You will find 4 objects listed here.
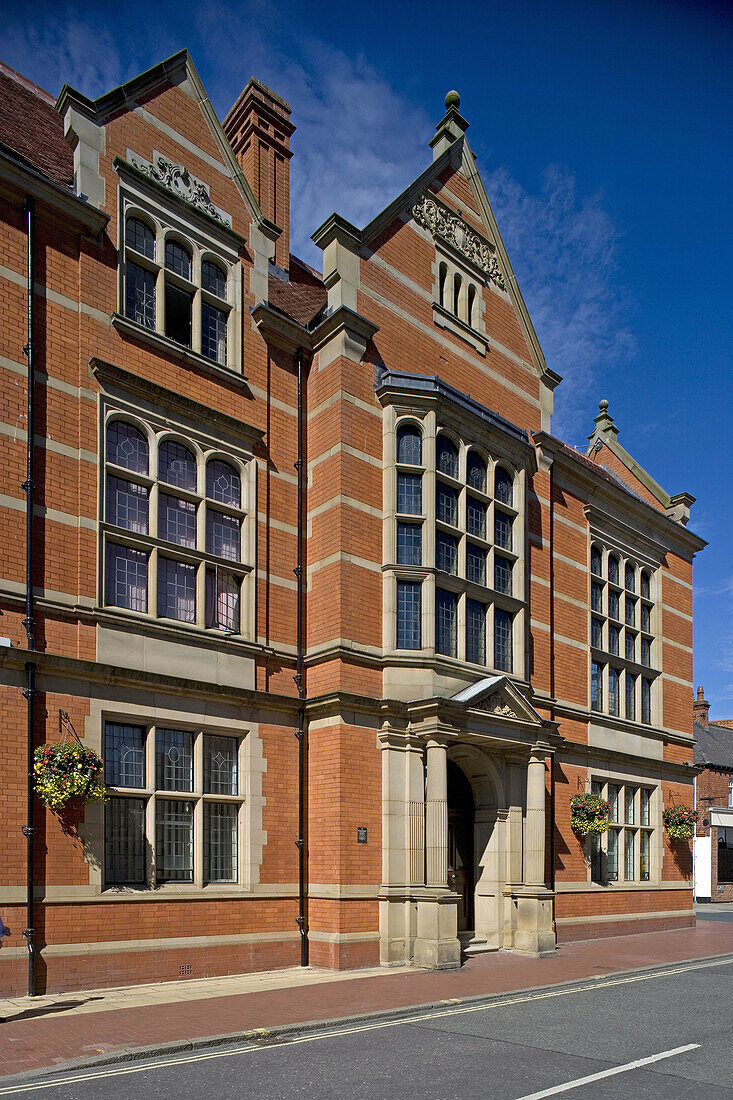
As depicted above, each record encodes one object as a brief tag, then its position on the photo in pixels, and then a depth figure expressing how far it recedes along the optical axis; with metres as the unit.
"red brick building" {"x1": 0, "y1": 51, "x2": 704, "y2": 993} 13.75
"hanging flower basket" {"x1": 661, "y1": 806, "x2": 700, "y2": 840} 25.53
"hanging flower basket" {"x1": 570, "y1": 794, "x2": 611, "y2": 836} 21.53
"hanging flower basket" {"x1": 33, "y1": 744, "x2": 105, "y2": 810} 12.64
